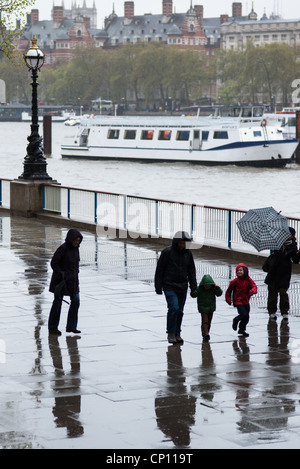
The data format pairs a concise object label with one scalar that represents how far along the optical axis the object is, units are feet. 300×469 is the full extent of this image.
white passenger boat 241.35
